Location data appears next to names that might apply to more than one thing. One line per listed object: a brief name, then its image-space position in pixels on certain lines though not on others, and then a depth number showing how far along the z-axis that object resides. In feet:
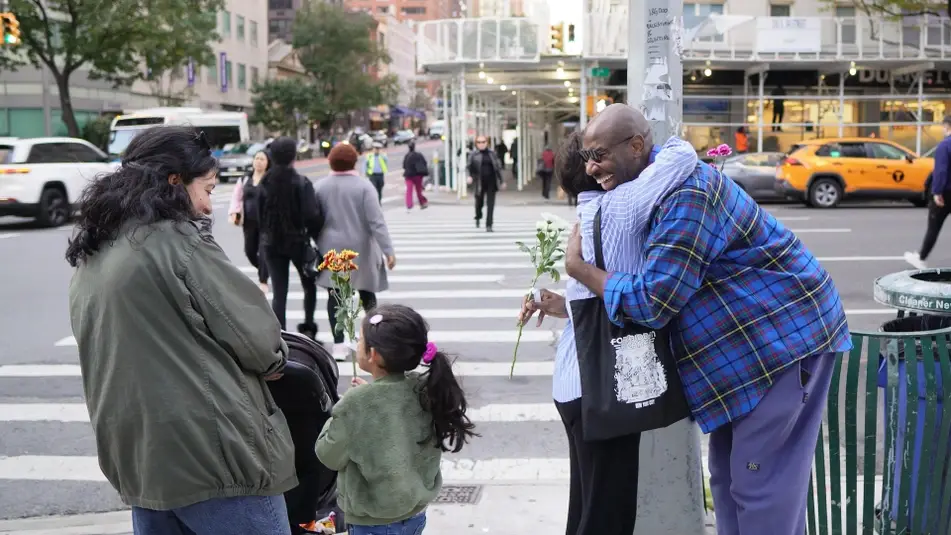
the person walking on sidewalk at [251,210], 29.89
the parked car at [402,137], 284.20
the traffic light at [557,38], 79.56
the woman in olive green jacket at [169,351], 8.45
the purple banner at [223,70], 204.33
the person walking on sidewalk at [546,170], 89.40
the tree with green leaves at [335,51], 238.68
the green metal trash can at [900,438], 12.04
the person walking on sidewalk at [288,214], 26.50
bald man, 9.49
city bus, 110.01
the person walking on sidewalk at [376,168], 78.12
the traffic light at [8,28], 75.77
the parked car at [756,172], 76.33
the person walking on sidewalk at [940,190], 34.99
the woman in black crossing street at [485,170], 57.62
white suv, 64.90
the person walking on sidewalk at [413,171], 77.77
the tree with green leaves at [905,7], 79.05
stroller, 12.10
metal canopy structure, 84.02
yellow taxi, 71.00
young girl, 10.70
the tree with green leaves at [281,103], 211.00
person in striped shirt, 9.65
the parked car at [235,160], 128.47
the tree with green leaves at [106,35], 110.22
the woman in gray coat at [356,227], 26.61
